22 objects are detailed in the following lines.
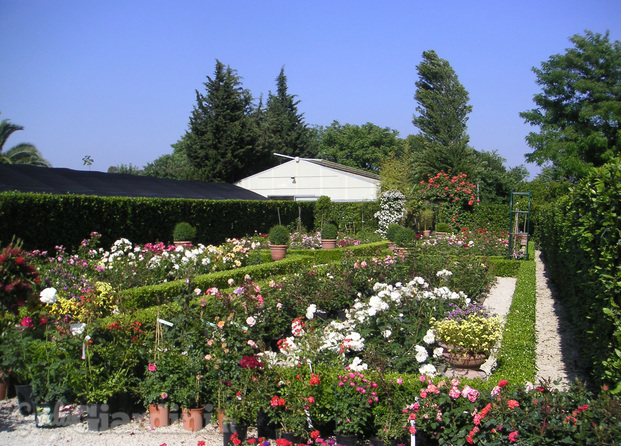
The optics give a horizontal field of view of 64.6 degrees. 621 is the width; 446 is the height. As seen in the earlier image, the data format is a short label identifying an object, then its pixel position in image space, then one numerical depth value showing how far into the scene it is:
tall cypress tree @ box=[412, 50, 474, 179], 32.94
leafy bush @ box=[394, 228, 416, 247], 15.60
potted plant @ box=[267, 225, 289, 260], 13.34
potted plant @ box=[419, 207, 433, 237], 21.95
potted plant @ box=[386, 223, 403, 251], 16.57
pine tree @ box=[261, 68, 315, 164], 38.88
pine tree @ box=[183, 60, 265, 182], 32.50
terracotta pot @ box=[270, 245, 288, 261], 13.31
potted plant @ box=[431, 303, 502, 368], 4.66
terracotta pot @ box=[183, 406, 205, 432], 3.97
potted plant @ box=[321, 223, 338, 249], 16.06
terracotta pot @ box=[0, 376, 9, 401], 4.60
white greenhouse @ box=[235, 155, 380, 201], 26.97
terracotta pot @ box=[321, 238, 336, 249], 16.09
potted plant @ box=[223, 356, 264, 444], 3.71
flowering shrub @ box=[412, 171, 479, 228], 22.12
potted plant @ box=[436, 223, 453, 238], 20.86
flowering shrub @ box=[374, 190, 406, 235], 21.02
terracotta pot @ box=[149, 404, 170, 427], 4.04
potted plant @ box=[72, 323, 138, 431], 4.00
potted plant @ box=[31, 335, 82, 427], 4.00
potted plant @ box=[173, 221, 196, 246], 13.88
